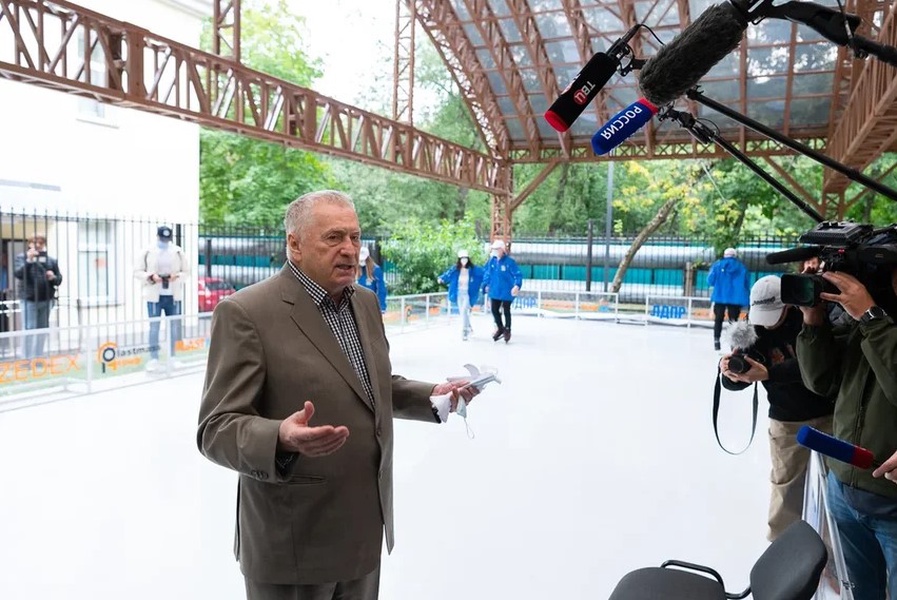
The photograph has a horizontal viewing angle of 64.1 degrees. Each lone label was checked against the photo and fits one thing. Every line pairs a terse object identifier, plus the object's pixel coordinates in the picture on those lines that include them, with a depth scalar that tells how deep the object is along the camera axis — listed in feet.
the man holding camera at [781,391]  9.77
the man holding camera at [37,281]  29.09
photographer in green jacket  6.77
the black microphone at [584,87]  7.27
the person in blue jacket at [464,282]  41.39
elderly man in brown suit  6.05
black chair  6.12
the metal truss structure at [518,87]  26.45
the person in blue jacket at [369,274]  31.35
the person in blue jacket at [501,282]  40.88
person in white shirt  29.17
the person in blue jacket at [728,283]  38.93
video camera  6.51
